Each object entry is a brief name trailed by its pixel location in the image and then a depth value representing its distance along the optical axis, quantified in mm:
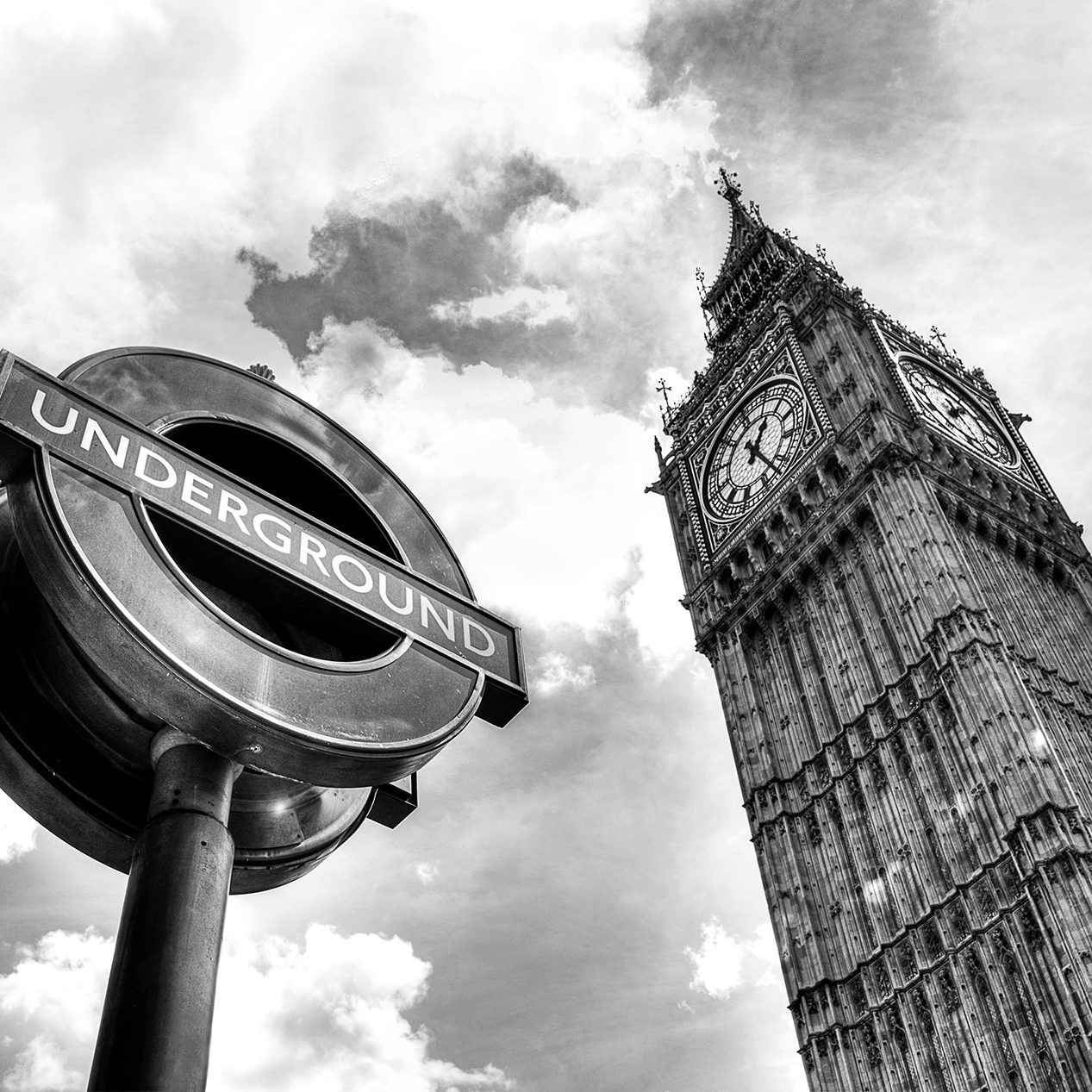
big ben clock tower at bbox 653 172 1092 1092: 28750
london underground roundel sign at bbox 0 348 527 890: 3797
